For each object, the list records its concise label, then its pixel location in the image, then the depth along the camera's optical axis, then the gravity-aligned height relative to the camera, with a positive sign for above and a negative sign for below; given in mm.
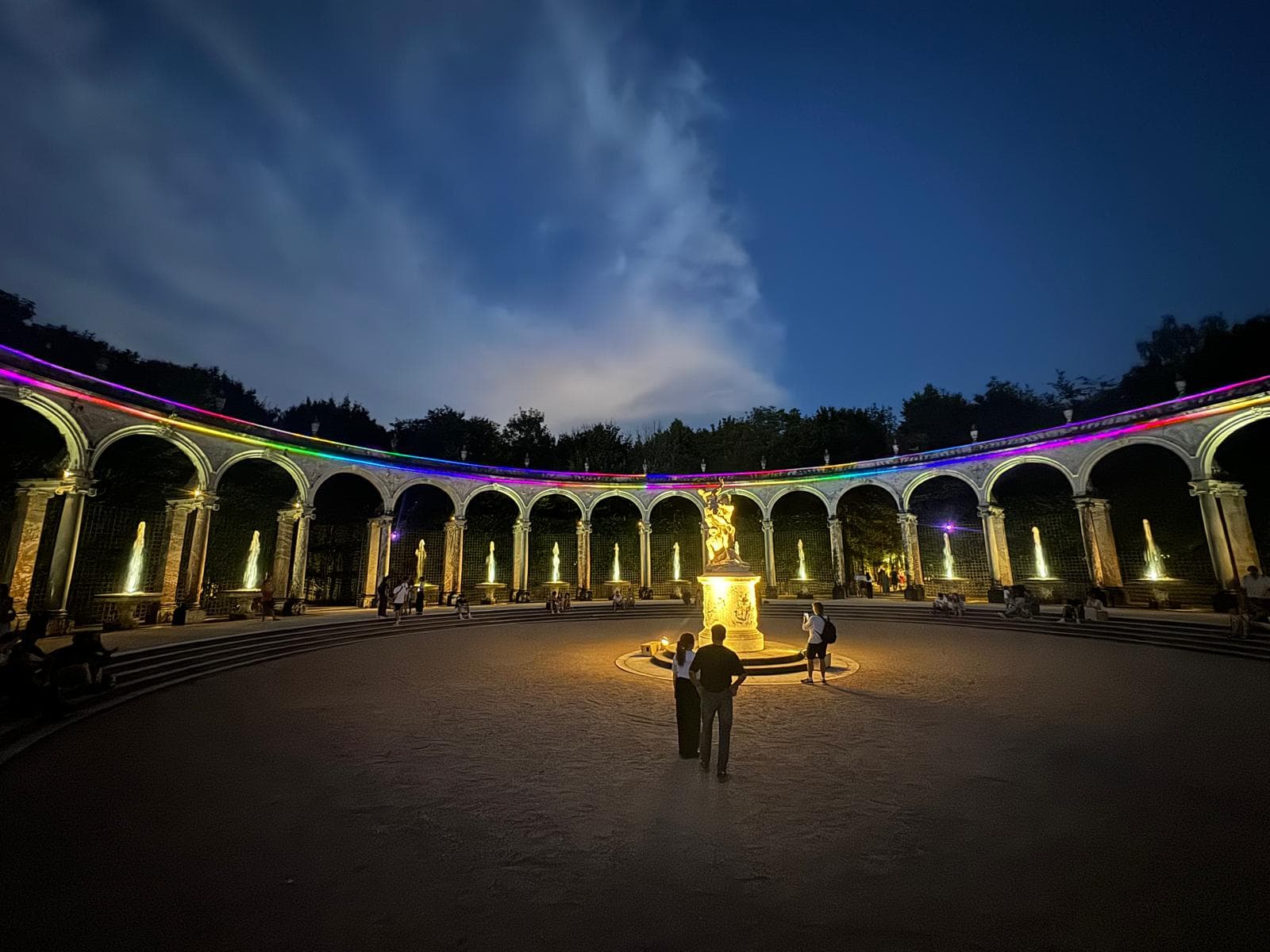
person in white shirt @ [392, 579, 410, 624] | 17281 -773
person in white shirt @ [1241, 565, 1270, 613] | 11703 -746
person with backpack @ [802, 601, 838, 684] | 8758 -1189
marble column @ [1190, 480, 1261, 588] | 16359 +1014
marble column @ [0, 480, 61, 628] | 13586 +1284
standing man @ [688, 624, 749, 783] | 5023 -1098
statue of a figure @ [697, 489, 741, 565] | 12273 +941
